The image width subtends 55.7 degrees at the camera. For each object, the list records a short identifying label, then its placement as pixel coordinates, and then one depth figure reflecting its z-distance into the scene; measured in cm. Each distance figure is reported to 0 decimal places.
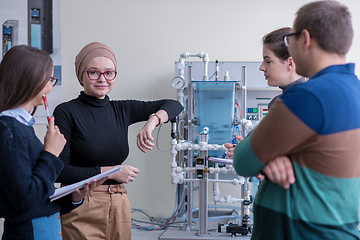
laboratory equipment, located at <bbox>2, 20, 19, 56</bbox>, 348
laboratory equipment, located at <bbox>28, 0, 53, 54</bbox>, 347
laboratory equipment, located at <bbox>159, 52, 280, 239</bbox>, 251
